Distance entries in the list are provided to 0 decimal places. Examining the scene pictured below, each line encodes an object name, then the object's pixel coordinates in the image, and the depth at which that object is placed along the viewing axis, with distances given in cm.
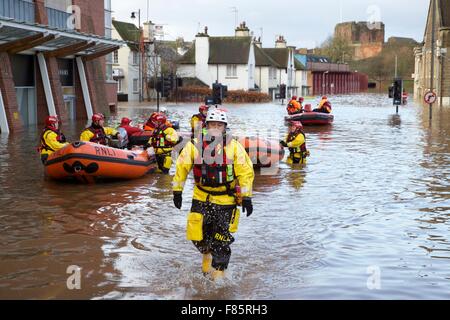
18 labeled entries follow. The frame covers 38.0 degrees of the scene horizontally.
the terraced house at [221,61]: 7100
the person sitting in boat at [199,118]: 1726
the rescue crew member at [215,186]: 728
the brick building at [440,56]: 5491
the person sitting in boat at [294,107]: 3187
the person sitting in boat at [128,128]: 1820
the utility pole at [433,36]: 3476
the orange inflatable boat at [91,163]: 1318
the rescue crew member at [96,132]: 1459
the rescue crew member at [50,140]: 1400
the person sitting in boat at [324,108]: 3152
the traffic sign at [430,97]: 3172
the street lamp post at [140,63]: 6584
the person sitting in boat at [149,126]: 1872
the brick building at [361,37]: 13200
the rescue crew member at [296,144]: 1634
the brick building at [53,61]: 2538
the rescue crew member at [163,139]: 1484
